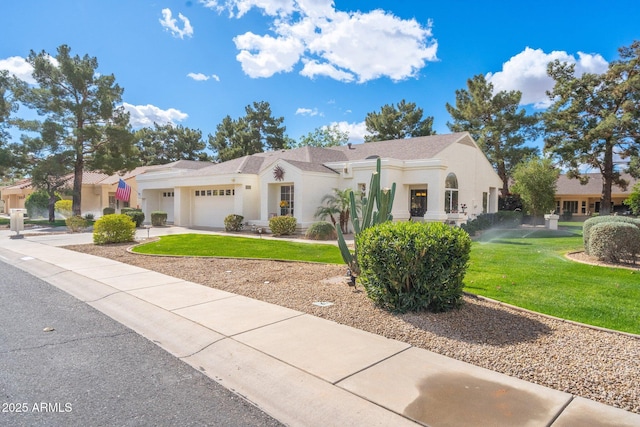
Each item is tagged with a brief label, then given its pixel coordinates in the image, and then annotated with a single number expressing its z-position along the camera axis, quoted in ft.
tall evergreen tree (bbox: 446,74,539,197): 116.26
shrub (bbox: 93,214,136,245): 52.95
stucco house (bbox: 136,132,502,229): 67.41
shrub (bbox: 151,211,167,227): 87.92
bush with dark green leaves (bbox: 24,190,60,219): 117.60
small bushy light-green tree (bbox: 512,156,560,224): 88.17
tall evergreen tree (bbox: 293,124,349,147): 192.95
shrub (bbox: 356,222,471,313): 18.95
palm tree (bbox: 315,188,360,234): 65.06
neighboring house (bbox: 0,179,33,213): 145.95
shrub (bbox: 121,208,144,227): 85.35
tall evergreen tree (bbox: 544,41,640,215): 90.43
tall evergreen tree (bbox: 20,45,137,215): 91.30
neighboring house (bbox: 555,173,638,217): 134.31
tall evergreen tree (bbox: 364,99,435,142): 142.92
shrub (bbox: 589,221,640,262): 32.60
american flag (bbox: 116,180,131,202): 83.83
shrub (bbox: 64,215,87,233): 73.82
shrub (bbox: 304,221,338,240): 59.67
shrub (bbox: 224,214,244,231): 72.69
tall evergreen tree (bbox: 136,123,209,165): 179.01
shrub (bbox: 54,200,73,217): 106.01
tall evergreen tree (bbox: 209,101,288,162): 171.42
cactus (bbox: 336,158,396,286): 27.20
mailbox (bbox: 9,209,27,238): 66.44
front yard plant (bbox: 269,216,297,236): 64.54
